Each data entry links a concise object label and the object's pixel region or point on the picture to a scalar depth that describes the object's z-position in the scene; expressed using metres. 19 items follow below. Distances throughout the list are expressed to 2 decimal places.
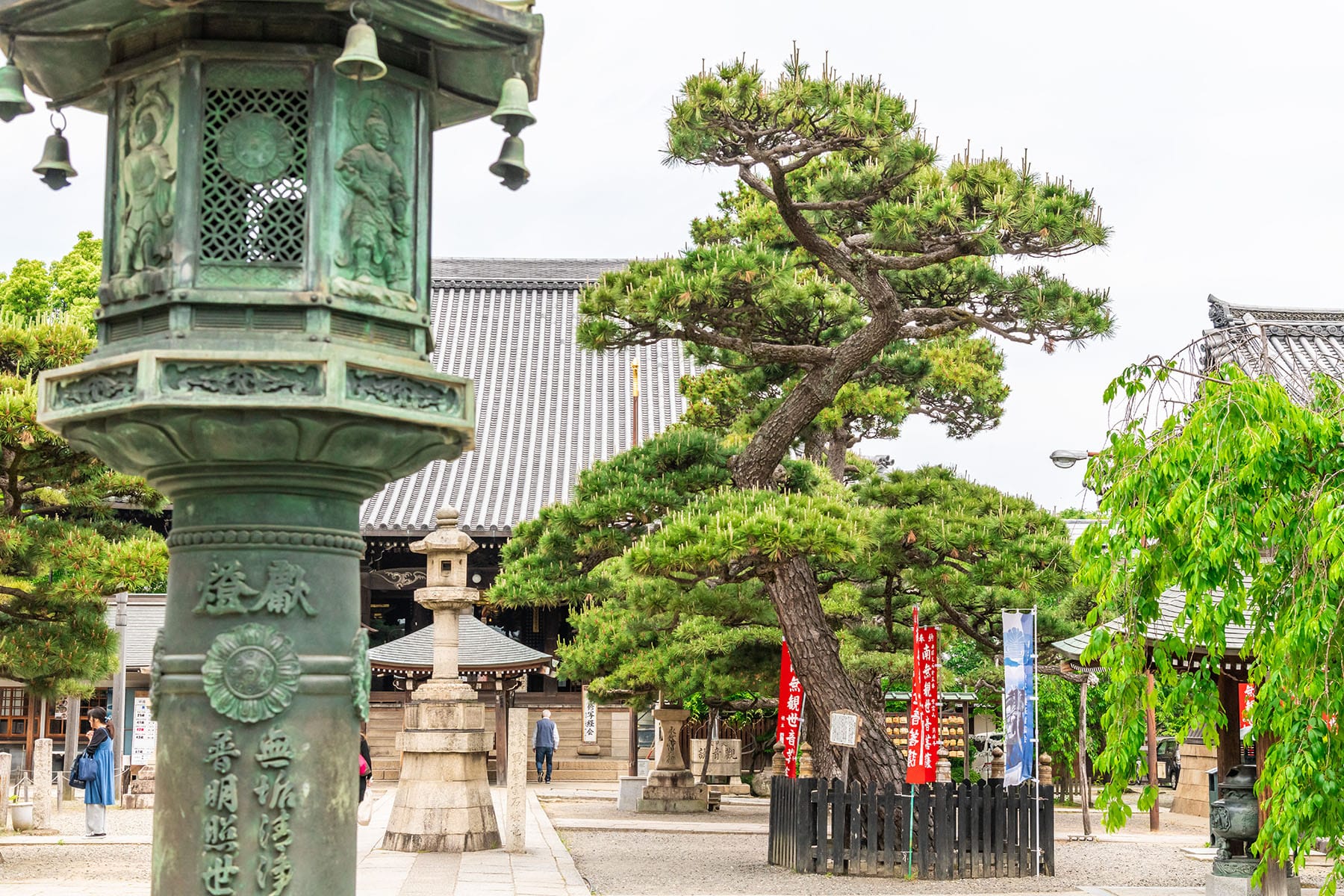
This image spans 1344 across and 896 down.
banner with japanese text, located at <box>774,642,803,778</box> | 17.91
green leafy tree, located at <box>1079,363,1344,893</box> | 7.19
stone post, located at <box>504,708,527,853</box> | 16.06
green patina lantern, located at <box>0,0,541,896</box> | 4.85
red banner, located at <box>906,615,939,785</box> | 14.30
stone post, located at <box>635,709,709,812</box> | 22.92
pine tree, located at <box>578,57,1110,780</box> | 11.84
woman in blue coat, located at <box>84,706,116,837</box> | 16.95
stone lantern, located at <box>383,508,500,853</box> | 16.16
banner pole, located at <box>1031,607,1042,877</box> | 15.01
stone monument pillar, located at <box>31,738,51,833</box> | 18.02
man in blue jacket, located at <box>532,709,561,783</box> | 29.70
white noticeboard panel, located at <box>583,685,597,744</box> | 31.30
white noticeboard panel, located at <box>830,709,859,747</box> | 14.05
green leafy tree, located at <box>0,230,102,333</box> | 30.48
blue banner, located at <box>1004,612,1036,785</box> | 15.76
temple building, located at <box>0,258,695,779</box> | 28.53
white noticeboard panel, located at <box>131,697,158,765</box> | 24.73
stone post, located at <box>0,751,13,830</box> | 17.66
